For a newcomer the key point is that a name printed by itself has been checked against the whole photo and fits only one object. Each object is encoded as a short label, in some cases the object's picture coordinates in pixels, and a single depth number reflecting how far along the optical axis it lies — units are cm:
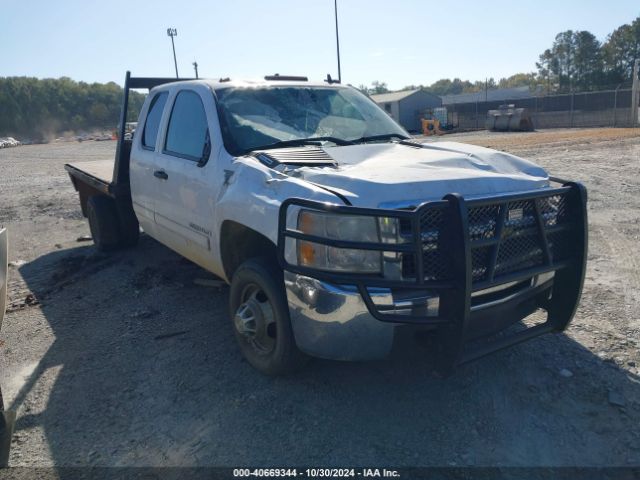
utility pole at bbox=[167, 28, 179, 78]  6109
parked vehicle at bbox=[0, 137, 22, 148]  6254
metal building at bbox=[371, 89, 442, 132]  4297
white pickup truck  268
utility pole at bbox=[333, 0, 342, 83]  3909
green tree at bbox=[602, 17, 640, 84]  7844
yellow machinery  3803
